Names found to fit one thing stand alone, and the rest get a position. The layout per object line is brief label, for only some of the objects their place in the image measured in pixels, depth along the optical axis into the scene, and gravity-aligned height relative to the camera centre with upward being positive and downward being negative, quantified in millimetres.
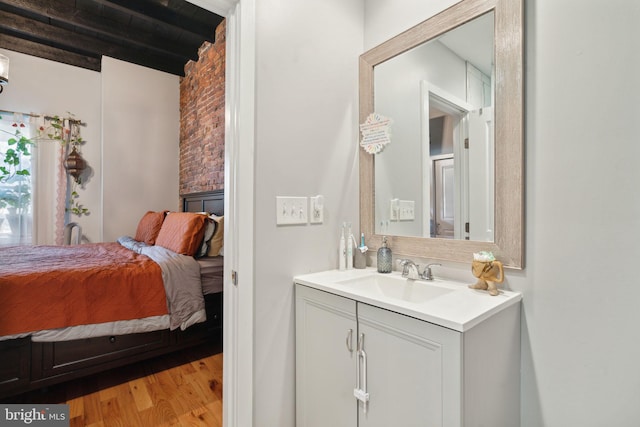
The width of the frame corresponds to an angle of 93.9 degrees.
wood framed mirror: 1085 +309
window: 3494 +342
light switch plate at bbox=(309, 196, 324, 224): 1431 +23
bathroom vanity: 839 -463
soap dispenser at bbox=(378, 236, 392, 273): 1452 -224
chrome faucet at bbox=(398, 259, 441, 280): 1312 -256
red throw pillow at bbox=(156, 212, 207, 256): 2434 -176
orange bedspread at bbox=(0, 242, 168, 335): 1660 -481
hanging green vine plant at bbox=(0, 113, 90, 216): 3506 +672
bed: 1685 -626
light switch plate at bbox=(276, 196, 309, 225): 1326 +16
